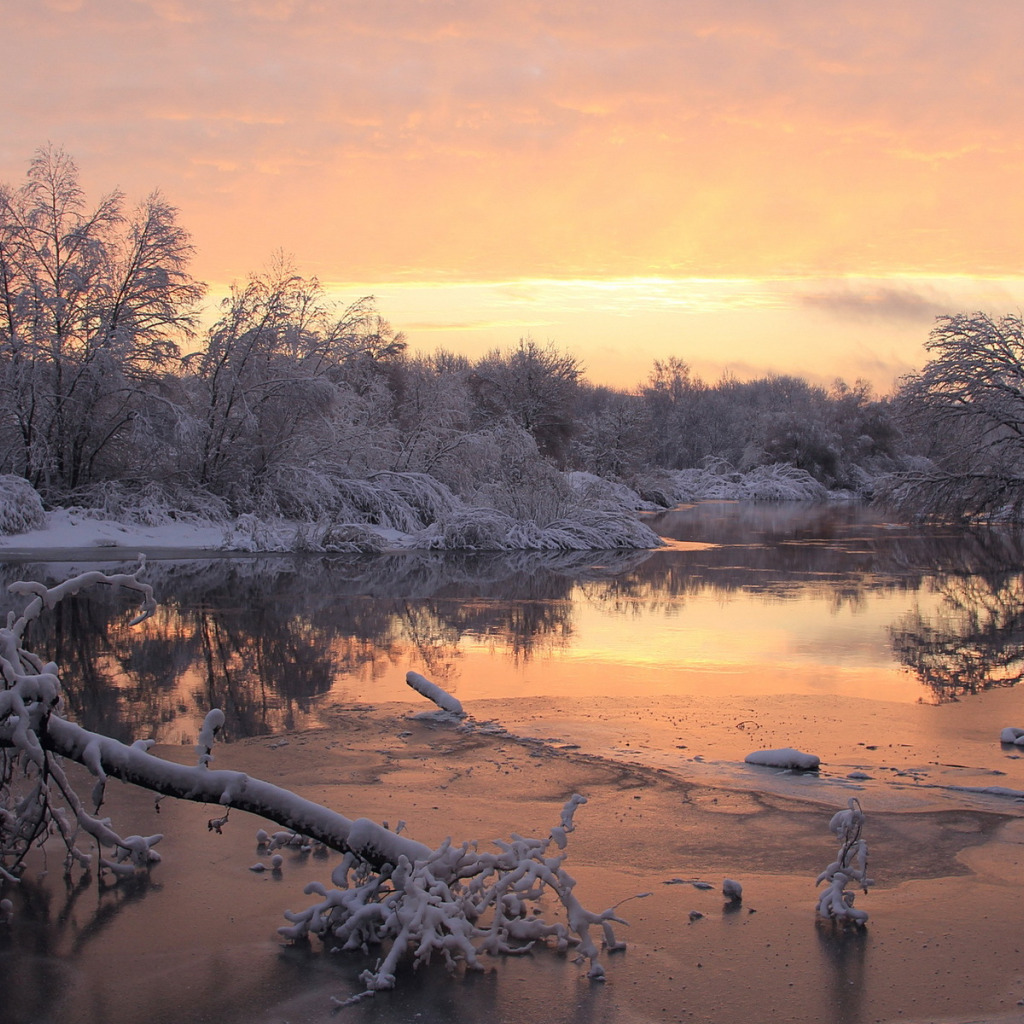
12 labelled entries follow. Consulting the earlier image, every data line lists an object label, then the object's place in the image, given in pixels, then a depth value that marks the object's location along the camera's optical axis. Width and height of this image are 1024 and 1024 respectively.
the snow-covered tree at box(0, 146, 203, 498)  25.08
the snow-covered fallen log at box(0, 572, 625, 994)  4.27
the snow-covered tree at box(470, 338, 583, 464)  46.31
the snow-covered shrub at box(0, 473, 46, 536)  22.34
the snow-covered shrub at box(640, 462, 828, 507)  67.19
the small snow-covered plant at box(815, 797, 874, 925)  4.64
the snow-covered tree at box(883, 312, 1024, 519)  28.53
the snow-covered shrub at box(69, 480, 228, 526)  24.84
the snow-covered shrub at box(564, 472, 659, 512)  30.69
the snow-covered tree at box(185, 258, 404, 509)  26.88
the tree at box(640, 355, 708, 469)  90.06
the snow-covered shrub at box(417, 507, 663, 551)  25.69
